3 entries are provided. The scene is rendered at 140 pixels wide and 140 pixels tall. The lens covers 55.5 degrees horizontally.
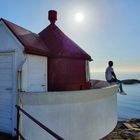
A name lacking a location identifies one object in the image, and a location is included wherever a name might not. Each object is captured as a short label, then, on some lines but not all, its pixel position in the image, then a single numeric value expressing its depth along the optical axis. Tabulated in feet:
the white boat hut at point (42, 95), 14.01
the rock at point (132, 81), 243.29
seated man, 24.54
